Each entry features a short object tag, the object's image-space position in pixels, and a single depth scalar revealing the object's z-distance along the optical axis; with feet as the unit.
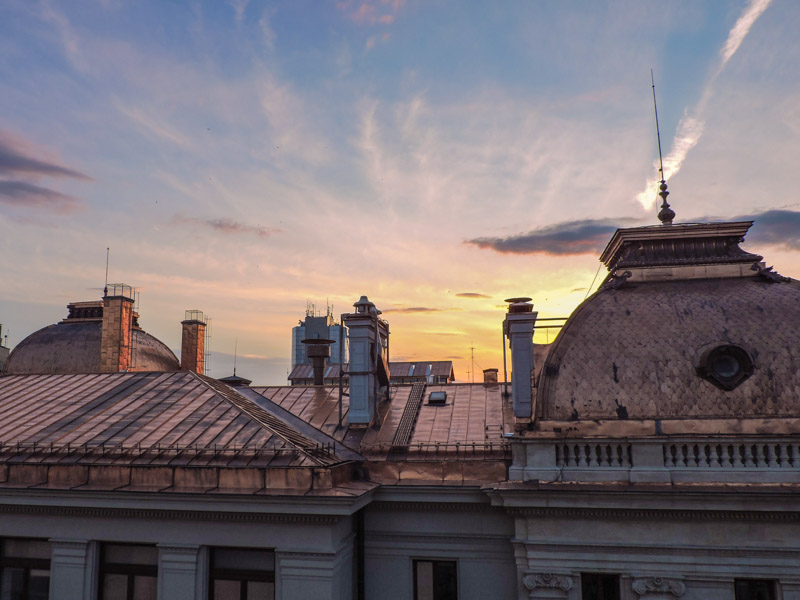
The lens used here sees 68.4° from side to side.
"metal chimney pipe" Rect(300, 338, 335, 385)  99.71
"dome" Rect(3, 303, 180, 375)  155.94
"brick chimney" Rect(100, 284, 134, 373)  96.84
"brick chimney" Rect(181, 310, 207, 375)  118.01
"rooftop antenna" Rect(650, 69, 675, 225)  78.69
